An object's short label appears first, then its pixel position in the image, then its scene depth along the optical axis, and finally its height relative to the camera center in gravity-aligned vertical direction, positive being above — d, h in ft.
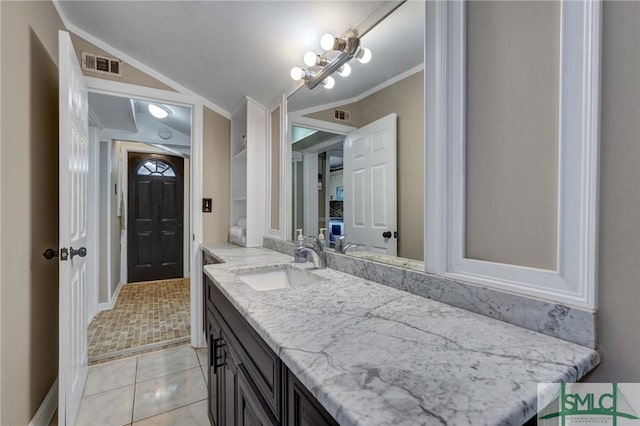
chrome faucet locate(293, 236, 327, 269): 4.88 -0.73
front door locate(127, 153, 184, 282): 14.71 -0.41
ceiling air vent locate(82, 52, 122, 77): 6.97 +3.56
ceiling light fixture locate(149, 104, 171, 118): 10.28 +3.64
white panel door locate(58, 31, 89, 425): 4.62 -0.42
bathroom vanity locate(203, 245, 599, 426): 1.45 -0.96
